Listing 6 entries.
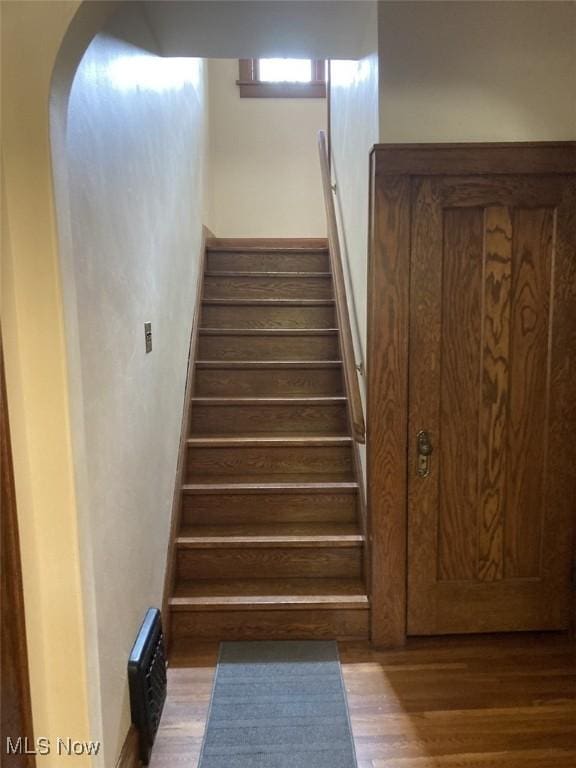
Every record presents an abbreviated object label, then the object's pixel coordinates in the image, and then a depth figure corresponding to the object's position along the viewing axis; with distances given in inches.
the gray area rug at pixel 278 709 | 66.1
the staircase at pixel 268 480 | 88.3
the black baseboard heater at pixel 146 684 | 65.1
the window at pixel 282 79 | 185.6
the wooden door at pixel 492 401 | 80.2
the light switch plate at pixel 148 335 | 77.7
